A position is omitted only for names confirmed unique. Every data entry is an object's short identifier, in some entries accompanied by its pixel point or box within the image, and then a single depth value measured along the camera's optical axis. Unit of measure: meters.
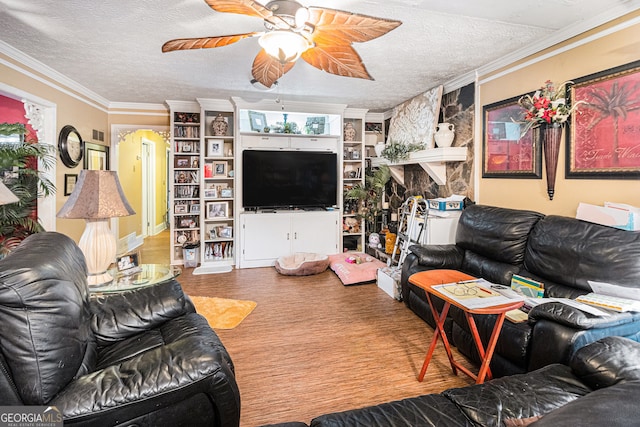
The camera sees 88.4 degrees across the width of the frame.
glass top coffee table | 2.19
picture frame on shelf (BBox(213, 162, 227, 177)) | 5.30
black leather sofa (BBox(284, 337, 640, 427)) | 1.15
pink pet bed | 4.31
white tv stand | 5.07
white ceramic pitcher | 4.04
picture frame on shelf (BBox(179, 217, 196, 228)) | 5.32
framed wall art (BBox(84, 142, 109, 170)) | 4.62
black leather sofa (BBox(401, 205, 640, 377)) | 1.79
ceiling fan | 1.74
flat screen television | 5.05
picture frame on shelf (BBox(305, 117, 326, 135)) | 5.44
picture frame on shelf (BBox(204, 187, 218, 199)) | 5.18
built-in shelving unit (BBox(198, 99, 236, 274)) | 5.16
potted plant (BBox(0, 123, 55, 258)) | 2.96
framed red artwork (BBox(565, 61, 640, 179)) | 2.29
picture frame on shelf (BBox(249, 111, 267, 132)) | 5.20
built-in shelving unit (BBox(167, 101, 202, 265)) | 5.14
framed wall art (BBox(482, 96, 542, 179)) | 3.06
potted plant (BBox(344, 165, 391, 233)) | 5.38
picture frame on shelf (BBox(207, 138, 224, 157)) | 5.20
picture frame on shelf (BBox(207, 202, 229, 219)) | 5.27
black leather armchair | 1.08
